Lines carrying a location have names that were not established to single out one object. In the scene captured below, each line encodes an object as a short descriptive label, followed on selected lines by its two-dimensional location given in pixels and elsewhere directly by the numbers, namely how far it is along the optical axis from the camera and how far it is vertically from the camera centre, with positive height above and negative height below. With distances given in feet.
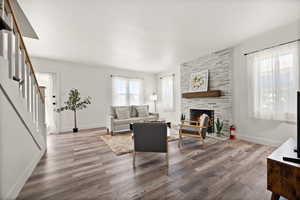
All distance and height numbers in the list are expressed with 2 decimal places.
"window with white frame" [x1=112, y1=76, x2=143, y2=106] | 19.06 +1.25
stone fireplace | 11.91 +1.15
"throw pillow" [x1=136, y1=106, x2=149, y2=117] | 16.12 -1.53
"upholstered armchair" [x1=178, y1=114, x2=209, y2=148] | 9.74 -2.47
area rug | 9.14 -3.60
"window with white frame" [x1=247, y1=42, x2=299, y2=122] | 8.38 +1.08
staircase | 4.27 -0.57
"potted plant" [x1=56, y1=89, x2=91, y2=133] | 14.94 -0.42
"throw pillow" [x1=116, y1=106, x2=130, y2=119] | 14.62 -1.52
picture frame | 13.75 +1.92
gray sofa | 13.60 -2.21
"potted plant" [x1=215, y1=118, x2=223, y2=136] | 12.18 -2.73
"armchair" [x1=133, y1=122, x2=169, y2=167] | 6.95 -2.10
